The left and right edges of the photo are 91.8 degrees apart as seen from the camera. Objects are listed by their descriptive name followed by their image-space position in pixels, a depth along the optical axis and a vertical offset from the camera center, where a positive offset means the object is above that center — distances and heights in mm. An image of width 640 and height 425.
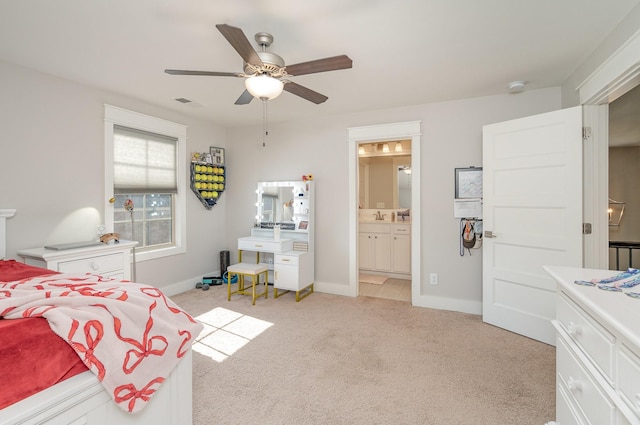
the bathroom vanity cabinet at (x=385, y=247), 5059 -606
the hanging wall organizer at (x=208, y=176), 4335 +520
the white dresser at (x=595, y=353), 877 -491
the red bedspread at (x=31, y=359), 883 -453
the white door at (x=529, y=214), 2627 -30
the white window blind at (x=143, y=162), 3525 +608
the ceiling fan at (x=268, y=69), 1847 +903
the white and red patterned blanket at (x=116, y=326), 1046 -432
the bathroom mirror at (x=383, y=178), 5520 +636
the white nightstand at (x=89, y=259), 2473 -408
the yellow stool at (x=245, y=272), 3754 -753
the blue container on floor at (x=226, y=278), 4586 -1005
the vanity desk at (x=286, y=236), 3938 -346
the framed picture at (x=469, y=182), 3464 +322
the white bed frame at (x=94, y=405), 883 -661
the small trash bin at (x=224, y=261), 4676 -755
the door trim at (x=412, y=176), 3746 +395
